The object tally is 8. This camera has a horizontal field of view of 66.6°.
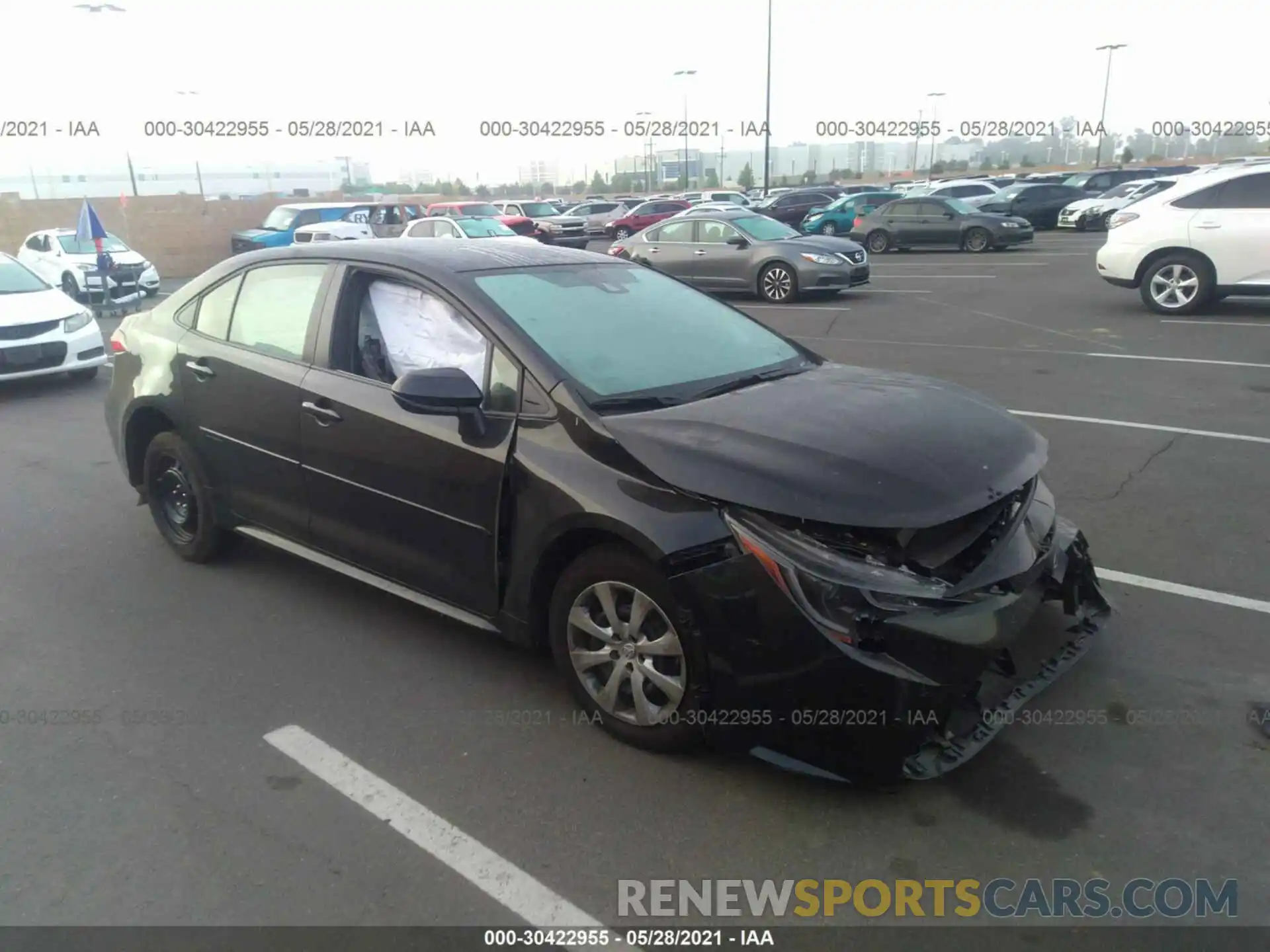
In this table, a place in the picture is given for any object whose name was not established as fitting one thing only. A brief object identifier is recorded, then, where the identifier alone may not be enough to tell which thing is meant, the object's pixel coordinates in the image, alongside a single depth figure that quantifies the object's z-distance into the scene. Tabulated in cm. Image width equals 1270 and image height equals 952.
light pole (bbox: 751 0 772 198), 3609
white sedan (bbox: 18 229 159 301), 1895
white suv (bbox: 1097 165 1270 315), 1162
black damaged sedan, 291
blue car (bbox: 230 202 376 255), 2645
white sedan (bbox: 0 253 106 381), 975
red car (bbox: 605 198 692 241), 3188
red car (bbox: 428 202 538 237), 2825
